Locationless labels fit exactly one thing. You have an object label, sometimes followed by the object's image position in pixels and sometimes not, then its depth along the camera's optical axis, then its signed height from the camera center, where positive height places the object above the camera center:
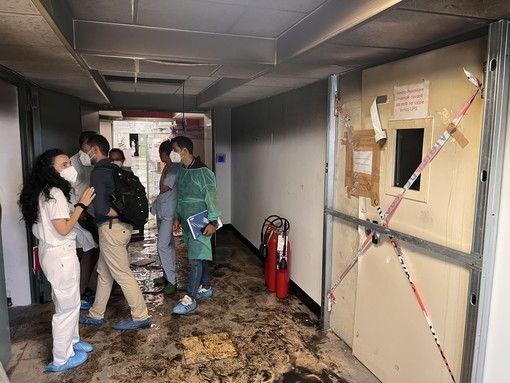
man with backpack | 2.87 -0.75
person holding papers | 3.40 -0.46
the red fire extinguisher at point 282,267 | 3.69 -1.11
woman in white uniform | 2.33 -0.48
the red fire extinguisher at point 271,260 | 3.78 -1.10
